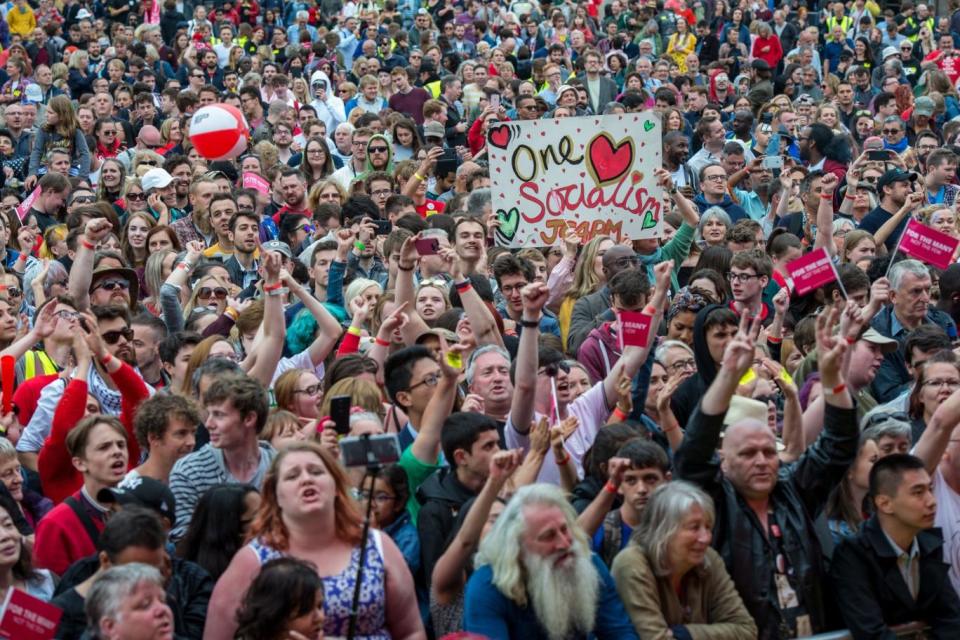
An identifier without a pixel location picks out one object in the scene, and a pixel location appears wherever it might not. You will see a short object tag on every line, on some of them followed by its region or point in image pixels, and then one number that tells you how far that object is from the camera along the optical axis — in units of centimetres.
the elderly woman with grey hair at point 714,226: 2250
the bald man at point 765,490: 1216
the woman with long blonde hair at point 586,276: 1975
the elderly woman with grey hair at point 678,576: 1154
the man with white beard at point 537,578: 1109
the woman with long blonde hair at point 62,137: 3109
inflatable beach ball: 2814
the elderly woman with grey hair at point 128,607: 1015
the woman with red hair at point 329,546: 1098
